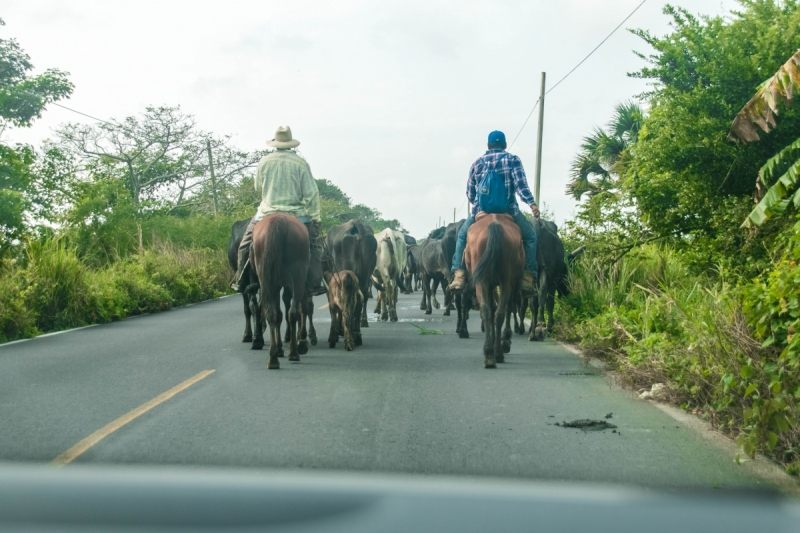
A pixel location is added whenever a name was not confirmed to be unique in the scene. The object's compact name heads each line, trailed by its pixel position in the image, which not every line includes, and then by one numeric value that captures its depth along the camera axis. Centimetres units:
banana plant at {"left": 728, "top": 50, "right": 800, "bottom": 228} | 718
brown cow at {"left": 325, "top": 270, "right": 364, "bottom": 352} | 1114
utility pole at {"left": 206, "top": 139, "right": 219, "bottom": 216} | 4008
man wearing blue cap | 1042
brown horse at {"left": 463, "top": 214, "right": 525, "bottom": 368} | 967
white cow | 1625
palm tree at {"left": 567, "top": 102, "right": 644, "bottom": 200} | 2712
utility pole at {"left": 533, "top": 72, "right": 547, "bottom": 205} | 2731
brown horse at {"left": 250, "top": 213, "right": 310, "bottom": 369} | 965
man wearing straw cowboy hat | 1041
